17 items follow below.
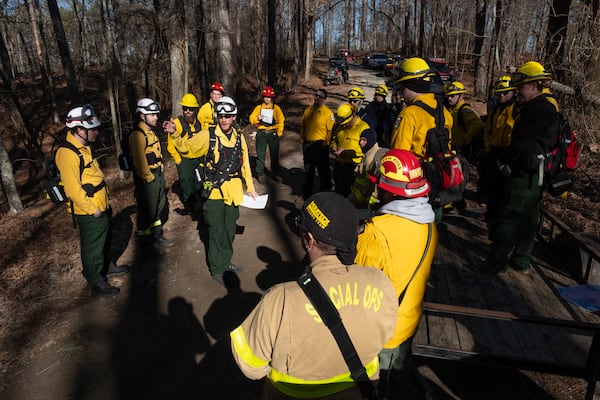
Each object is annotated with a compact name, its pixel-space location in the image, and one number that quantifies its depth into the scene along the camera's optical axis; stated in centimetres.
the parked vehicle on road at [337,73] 2579
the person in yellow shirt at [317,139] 732
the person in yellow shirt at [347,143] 579
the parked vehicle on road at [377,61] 3931
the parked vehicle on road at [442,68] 2083
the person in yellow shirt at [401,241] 234
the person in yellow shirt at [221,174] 468
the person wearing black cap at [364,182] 455
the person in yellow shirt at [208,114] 771
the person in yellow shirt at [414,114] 391
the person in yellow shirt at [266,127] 862
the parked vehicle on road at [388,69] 2820
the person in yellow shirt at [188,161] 682
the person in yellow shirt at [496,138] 487
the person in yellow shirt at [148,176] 562
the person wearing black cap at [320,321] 163
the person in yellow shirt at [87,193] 434
